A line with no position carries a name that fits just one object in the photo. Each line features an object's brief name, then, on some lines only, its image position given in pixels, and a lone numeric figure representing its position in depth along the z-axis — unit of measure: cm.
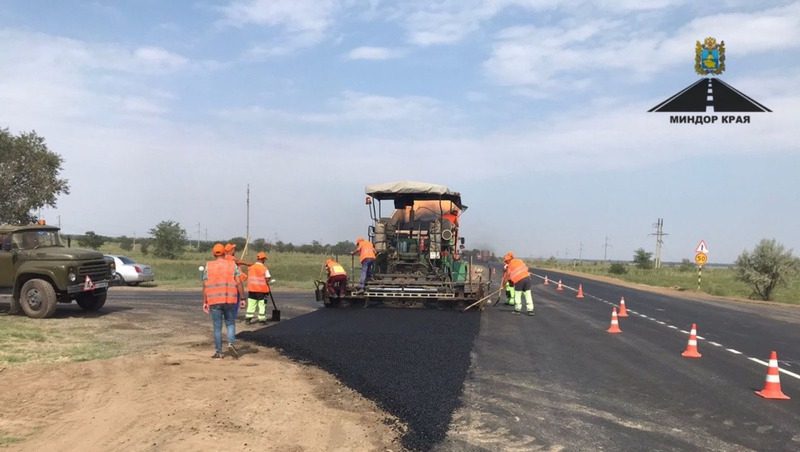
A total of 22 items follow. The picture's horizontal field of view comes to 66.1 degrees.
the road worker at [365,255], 1587
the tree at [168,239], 6456
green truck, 1324
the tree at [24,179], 3469
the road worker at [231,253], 1008
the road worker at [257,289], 1292
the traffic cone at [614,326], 1314
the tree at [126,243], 8722
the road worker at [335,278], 1623
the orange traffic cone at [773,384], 738
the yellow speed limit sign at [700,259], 3272
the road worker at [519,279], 1589
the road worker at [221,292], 928
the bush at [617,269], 6744
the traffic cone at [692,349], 1020
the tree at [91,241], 6506
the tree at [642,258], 8739
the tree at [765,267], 3145
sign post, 3275
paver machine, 1602
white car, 2598
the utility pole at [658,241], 7694
